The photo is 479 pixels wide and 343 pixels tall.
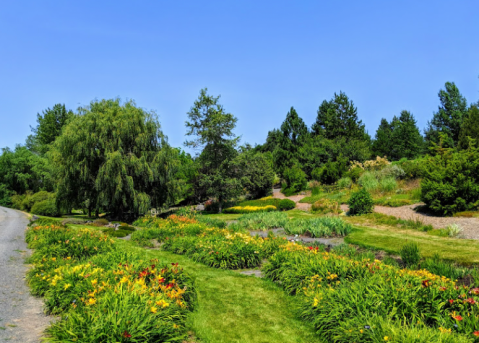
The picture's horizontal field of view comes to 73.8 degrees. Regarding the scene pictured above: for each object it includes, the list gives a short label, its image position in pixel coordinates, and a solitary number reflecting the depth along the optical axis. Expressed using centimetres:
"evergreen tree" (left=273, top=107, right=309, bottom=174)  3796
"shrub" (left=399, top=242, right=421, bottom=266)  664
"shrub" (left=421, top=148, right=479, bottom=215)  1224
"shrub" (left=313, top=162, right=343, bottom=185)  2807
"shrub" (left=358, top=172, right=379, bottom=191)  2081
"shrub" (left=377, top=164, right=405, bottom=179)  2204
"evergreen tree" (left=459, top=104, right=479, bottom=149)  2844
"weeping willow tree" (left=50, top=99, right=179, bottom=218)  1695
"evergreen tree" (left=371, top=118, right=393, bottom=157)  4362
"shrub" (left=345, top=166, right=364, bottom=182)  2552
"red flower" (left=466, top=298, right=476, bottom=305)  378
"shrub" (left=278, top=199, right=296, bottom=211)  2003
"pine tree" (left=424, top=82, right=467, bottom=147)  3669
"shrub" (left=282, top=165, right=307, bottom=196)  2850
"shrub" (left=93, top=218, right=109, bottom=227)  1658
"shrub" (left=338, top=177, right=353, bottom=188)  2486
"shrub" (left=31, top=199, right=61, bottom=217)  2555
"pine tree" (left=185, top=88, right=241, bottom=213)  2150
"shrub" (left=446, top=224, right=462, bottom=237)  1002
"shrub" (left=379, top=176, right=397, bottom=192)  1984
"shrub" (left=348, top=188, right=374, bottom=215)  1477
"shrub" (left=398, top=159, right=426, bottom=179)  2079
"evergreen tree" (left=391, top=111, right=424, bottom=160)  4069
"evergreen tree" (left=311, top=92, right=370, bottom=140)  4222
